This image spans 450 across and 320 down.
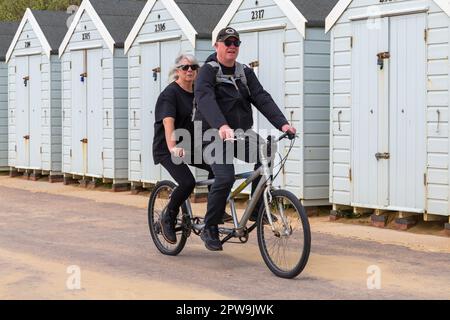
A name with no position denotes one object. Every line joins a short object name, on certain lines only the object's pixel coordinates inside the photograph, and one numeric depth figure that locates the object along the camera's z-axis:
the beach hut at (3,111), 19.88
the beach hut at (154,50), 13.62
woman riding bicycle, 7.79
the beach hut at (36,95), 17.61
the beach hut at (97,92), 15.39
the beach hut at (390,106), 9.59
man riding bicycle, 7.20
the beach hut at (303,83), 11.50
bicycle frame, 7.00
